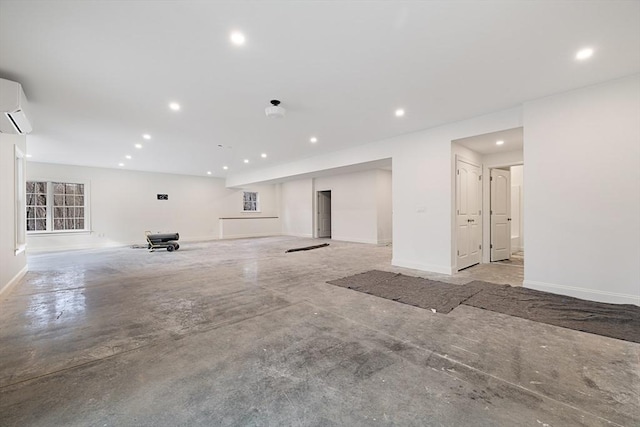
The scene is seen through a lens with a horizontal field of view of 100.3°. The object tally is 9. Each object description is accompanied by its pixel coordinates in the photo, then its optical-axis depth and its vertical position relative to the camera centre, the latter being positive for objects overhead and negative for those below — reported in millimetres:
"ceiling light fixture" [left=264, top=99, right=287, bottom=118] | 3850 +1480
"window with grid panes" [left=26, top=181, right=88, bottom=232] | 8102 +273
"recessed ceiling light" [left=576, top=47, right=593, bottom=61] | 2631 +1566
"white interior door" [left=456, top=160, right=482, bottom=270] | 5090 -84
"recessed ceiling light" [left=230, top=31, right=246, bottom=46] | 2363 +1580
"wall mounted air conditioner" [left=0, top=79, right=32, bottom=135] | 3025 +1266
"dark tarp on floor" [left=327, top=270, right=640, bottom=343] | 2688 -1151
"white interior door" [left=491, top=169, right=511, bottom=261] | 5984 -102
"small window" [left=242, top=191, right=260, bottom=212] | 12696 +509
